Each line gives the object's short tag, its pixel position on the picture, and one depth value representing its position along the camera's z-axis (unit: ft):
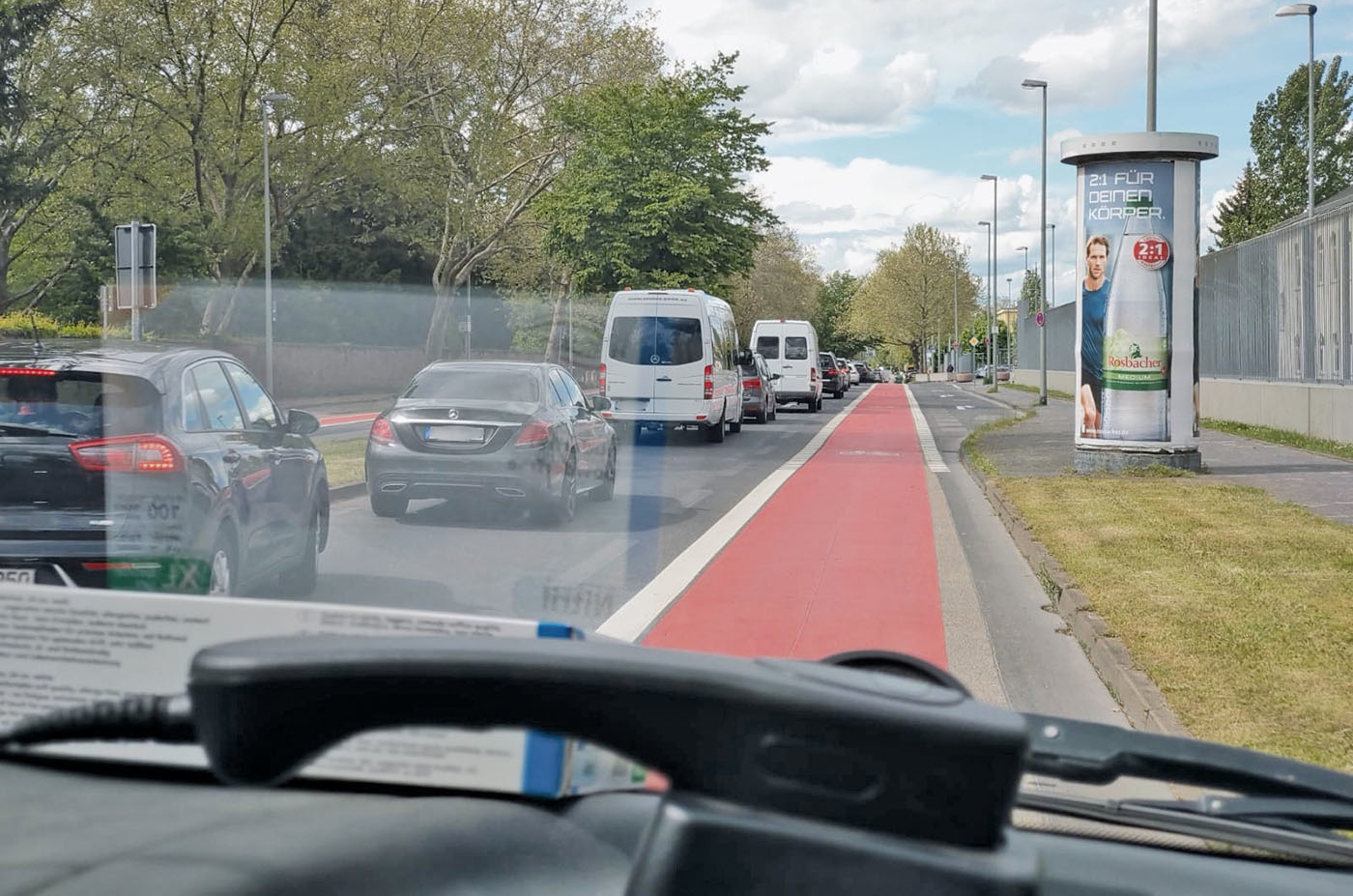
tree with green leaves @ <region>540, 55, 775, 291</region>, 124.57
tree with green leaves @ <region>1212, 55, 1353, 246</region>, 251.19
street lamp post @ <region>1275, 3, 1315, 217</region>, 110.83
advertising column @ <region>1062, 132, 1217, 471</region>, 54.85
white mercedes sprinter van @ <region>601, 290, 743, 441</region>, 83.97
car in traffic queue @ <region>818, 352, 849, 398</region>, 196.95
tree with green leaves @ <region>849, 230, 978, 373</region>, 393.09
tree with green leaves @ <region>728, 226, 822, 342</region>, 290.76
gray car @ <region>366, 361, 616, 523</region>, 42.78
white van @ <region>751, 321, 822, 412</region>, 144.46
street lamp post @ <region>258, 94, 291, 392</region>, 130.41
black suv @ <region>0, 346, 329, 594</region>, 23.31
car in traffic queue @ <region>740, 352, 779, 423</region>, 111.75
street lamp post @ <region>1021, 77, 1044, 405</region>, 146.00
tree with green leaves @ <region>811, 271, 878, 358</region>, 449.64
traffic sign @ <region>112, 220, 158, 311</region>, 63.05
